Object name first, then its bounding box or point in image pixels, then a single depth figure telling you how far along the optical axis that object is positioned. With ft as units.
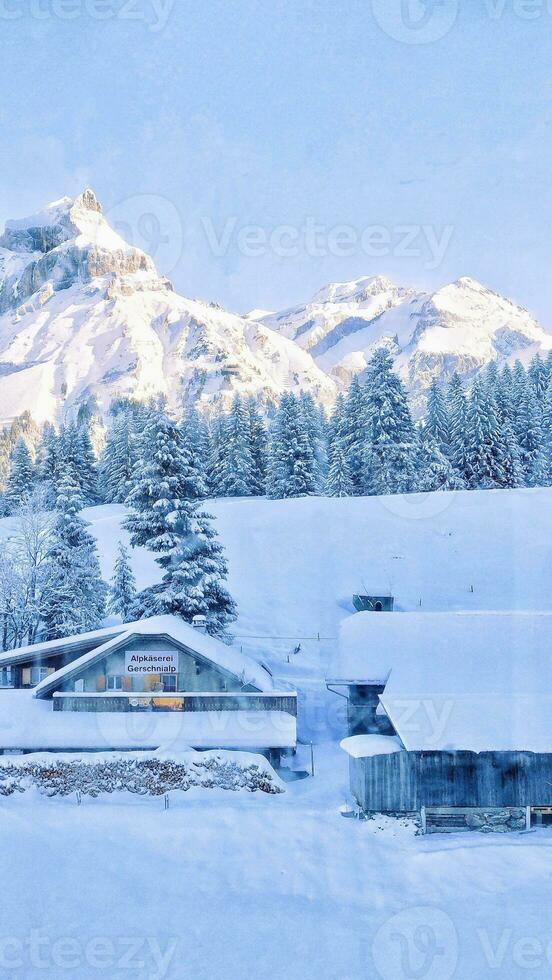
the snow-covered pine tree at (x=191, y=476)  116.06
